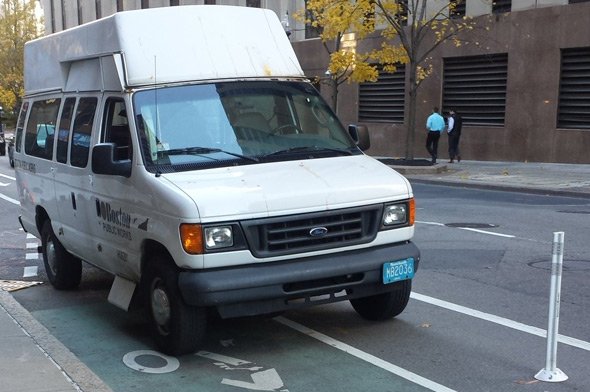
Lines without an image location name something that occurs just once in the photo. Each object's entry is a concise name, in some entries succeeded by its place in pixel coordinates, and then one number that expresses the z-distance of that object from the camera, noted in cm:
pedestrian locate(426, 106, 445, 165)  2466
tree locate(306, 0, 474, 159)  2295
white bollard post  484
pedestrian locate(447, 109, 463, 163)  2500
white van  534
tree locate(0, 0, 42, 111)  5244
